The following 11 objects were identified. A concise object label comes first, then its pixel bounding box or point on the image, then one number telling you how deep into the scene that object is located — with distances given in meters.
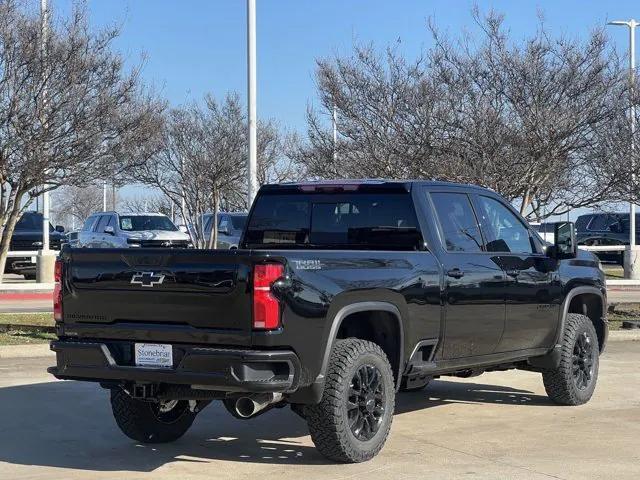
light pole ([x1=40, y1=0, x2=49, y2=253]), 15.30
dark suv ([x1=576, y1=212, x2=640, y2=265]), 40.31
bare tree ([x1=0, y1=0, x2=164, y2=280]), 15.14
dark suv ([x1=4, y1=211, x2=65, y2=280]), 29.78
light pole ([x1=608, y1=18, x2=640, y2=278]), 18.00
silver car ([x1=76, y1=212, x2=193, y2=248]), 29.16
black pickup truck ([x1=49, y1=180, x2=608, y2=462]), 6.66
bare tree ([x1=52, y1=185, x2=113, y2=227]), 88.38
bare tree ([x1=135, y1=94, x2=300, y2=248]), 37.75
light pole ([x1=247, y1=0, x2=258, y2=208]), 19.02
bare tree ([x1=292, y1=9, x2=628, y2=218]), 17.58
